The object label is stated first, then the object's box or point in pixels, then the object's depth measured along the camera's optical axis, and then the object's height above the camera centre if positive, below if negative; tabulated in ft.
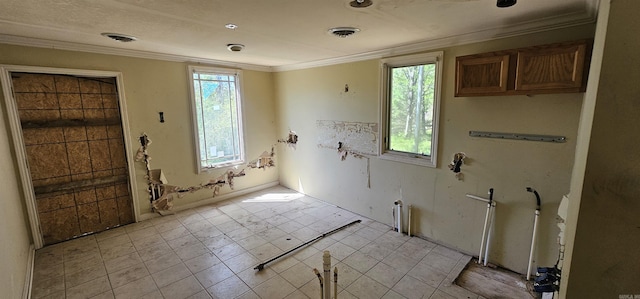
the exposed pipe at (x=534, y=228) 7.88 -3.53
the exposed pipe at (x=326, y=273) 5.92 -3.66
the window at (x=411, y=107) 10.03 +0.25
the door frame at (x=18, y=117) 9.25 +0.07
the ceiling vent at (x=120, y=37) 8.65 +2.76
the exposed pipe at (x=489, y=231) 8.88 -4.05
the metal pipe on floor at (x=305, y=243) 8.99 -5.16
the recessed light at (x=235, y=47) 10.32 +2.78
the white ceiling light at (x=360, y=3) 5.84 +2.52
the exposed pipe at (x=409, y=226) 11.09 -4.77
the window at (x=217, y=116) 14.01 +0.01
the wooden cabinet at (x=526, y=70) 6.33 +1.13
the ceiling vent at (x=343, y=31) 7.91 +2.58
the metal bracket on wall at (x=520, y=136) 7.43 -0.75
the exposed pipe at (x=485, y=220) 8.76 -3.67
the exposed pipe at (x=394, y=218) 11.66 -4.64
